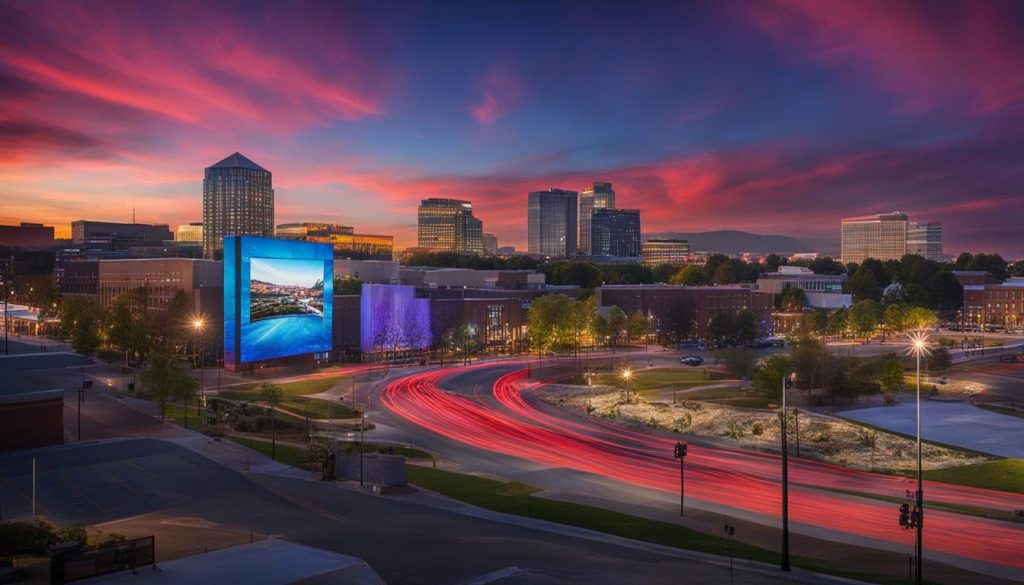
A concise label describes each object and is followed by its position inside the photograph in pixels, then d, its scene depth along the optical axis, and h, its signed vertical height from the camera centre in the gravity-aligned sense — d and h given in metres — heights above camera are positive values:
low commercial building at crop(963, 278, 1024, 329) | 179.25 -2.73
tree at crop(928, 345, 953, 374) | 96.69 -9.02
